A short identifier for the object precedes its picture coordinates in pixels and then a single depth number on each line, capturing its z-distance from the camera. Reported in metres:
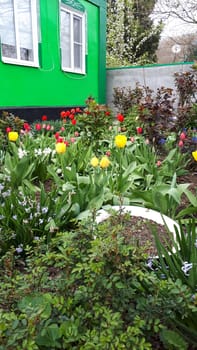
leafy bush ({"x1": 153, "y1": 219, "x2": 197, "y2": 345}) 1.09
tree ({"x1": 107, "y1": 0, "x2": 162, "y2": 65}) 14.18
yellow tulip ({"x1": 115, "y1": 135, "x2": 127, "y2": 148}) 2.49
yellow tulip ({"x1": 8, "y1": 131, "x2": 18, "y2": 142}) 2.75
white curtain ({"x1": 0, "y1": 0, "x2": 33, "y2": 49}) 5.89
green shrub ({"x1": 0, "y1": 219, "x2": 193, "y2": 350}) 0.89
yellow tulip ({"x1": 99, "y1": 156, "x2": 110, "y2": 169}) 2.02
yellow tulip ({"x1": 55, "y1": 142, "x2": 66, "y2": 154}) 2.35
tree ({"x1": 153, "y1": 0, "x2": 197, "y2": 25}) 13.80
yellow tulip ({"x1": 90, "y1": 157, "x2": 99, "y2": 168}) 2.10
